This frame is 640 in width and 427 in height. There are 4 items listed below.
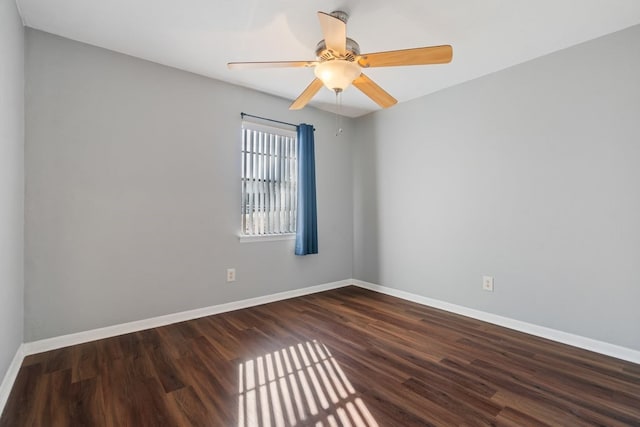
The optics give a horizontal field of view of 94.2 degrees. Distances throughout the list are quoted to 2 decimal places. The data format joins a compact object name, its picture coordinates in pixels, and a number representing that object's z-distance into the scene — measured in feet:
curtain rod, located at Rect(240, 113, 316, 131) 10.20
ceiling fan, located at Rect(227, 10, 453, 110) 5.42
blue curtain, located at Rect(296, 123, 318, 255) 11.41
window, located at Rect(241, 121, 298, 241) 10.43
